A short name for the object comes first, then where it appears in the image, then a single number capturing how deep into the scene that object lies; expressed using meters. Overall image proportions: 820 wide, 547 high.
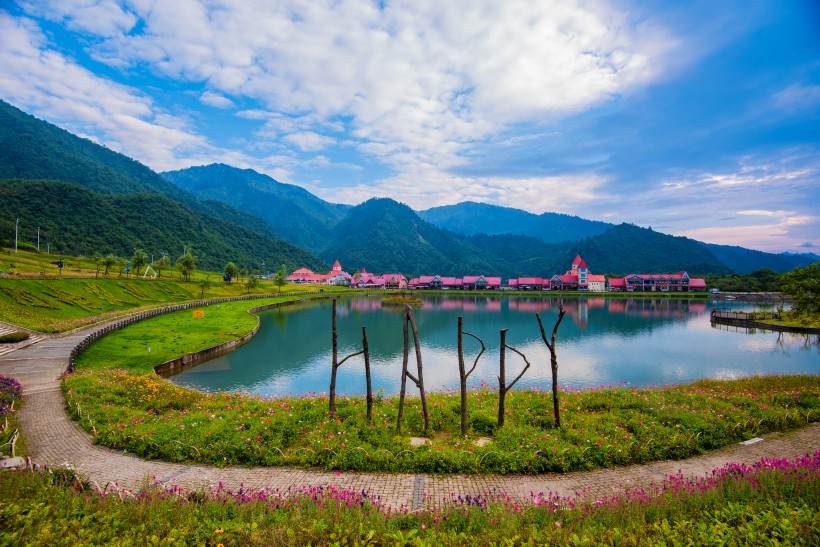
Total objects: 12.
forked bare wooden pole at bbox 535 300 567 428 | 10.60
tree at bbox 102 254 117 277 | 62.19
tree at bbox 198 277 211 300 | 66.49
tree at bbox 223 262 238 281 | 93.41
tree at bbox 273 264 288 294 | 98.07
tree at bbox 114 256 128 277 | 70.43
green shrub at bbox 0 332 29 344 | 23.05
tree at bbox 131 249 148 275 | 69.00
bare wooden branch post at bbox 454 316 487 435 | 10.45
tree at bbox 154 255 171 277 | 77.89
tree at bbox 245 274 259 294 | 84.60
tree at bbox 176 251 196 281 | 77.19
